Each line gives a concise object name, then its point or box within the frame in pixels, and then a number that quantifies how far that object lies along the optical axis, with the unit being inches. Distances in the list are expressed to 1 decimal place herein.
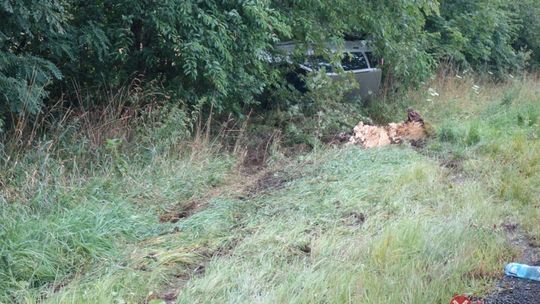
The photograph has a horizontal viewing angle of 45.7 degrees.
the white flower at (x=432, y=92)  560.7
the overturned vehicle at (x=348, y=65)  435.2
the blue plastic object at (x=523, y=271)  172.9
